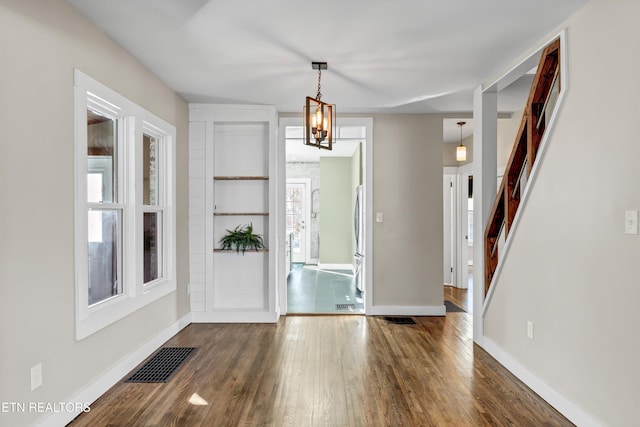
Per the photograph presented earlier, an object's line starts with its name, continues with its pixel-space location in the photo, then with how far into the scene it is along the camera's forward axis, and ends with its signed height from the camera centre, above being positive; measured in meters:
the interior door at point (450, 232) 6.89 -0.36
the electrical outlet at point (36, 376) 2.16 -0.90
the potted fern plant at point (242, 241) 4.85 -0.36
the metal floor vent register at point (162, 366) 3.12 -1.30
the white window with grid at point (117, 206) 2.63 +0.04
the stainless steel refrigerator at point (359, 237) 6.34 -0.43
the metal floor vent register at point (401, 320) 4.71 -1.31
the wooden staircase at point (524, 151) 3.03 +0.49
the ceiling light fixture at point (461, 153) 6.14 +0.89
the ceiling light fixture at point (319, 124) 2.90 +0.64
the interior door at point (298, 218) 10.30 -0.18
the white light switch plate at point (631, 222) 2.05 -0.06
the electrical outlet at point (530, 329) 3.02 -0.89
